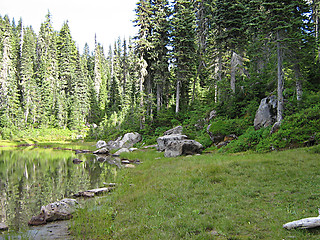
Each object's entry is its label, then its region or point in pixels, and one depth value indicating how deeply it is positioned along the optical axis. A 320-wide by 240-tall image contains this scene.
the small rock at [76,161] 26.55
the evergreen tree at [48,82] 64.94
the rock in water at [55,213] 9.48
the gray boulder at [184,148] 22.04
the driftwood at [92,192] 12.97
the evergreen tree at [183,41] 34.50
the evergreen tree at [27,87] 63.90
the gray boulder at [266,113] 19.57
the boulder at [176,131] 29.60
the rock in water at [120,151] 31.83
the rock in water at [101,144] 40.86
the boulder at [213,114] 28.32
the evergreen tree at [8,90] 56.41
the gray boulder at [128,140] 37.12
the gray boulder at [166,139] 24.84
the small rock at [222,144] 21.23
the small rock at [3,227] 8.89
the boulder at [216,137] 22.46
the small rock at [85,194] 12.92
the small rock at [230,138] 21.39
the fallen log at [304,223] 5.46
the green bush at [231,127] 21.61
